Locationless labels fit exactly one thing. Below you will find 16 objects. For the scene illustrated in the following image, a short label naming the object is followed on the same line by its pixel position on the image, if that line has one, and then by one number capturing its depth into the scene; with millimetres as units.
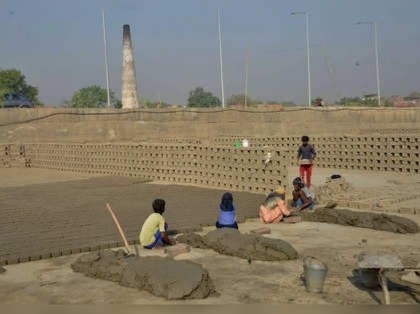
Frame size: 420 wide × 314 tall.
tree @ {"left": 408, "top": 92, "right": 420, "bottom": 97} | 84838
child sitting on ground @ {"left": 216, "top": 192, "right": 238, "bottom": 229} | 7721
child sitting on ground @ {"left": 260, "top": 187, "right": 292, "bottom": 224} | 8750
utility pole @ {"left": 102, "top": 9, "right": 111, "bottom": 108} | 27519
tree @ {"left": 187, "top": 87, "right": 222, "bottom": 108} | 71500
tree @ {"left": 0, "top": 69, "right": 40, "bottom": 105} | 53019
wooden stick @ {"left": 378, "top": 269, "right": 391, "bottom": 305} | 4282
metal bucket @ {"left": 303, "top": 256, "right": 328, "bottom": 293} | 4927
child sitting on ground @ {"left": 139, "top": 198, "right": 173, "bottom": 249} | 6891
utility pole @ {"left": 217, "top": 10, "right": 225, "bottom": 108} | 30331
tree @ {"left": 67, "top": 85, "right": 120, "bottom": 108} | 60562
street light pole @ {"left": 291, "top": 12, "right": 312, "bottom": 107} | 33281
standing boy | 11711
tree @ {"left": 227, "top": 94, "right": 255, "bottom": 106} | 75475
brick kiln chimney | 35219
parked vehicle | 32175
